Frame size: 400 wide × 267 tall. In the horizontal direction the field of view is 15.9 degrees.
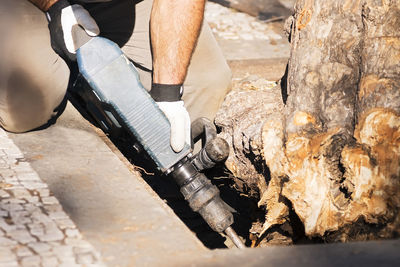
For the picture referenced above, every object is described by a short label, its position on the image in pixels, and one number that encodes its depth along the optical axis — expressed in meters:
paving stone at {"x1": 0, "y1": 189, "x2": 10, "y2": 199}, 2.78
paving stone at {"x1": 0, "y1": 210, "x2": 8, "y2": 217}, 2.73
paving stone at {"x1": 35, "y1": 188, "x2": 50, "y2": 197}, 2.80
